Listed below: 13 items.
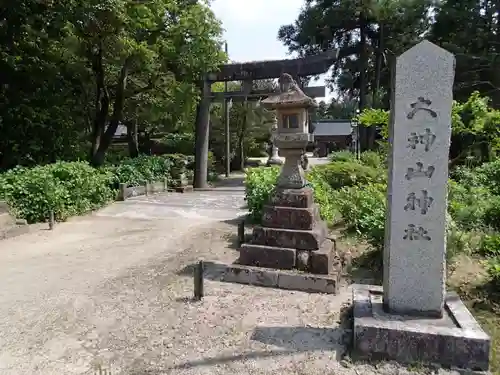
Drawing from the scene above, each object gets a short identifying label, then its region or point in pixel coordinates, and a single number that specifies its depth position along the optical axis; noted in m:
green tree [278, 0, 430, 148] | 17.97
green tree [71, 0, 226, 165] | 10.66
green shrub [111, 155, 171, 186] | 13.68
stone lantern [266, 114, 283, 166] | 16.61
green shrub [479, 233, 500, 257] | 5.80
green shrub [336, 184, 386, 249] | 6.04
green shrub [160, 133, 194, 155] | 23.41
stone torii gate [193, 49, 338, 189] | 13.62
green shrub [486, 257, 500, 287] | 4.72
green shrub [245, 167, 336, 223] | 7.98
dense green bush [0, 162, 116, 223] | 8.84
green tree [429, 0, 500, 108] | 16.62
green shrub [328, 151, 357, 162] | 16.02
